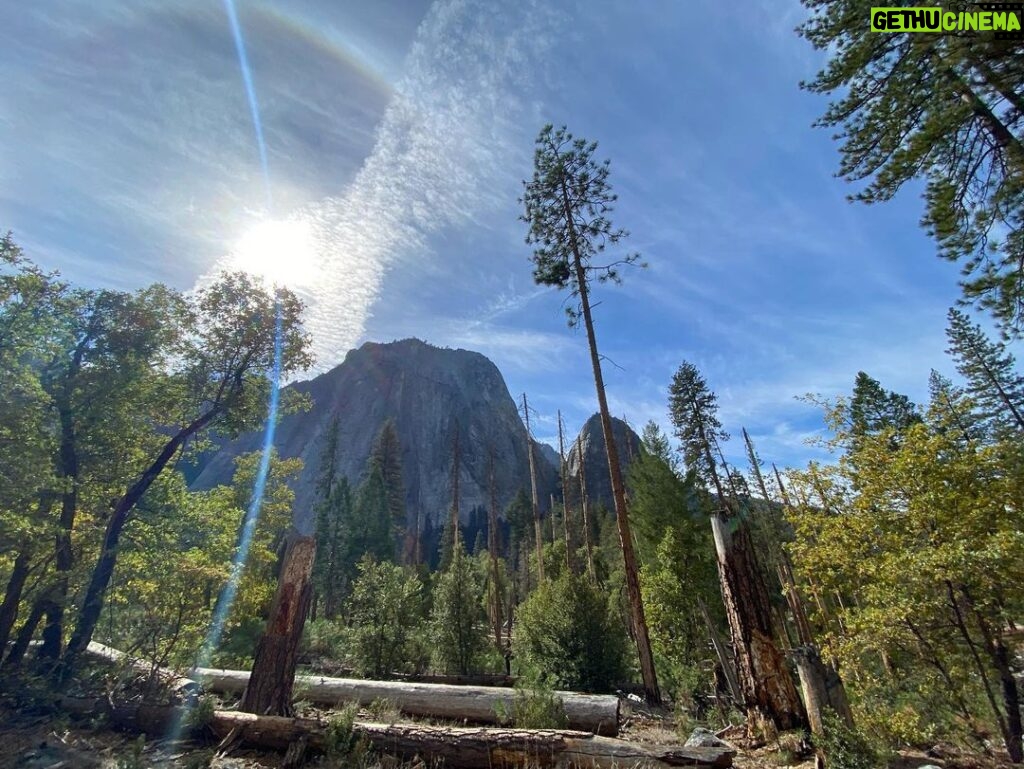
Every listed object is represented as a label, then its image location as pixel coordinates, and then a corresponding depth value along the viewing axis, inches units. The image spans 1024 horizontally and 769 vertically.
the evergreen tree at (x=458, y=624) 677.9
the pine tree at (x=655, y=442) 1253.1
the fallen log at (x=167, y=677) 326.6
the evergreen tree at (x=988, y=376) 1122.0
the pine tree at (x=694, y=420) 1040.2
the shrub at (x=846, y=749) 206.4
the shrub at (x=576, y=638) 503.5
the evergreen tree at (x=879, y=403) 1088.2
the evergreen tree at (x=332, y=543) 1382.9
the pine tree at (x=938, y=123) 241.1
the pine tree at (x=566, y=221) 571.2
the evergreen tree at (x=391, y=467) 1852.9
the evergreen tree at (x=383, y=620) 600.4
